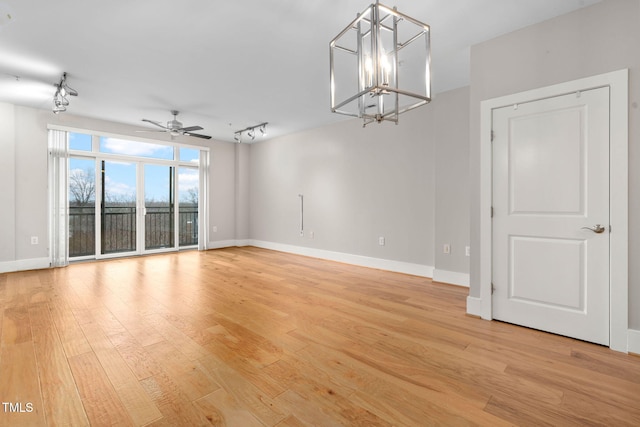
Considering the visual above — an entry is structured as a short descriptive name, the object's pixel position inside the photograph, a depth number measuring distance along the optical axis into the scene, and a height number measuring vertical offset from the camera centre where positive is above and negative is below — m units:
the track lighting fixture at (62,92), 3.65 +1.63
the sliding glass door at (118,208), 5.67 +0.08
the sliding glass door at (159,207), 6.25 +0.11
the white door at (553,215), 2.25 -0.03
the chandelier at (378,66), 1.42 +1.67
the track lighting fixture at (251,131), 5.86 +1.79
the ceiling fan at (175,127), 4.87 +1.48
